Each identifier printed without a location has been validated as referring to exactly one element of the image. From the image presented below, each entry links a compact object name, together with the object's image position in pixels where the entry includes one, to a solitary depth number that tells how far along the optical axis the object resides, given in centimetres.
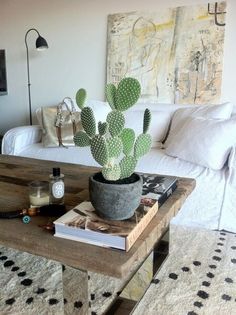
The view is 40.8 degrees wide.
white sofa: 197
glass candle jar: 120
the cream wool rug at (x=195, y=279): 134
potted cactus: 93
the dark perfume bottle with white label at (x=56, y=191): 120
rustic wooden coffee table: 86
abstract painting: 267
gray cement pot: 96
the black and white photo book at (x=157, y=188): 118
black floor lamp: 308
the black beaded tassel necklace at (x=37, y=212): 112
